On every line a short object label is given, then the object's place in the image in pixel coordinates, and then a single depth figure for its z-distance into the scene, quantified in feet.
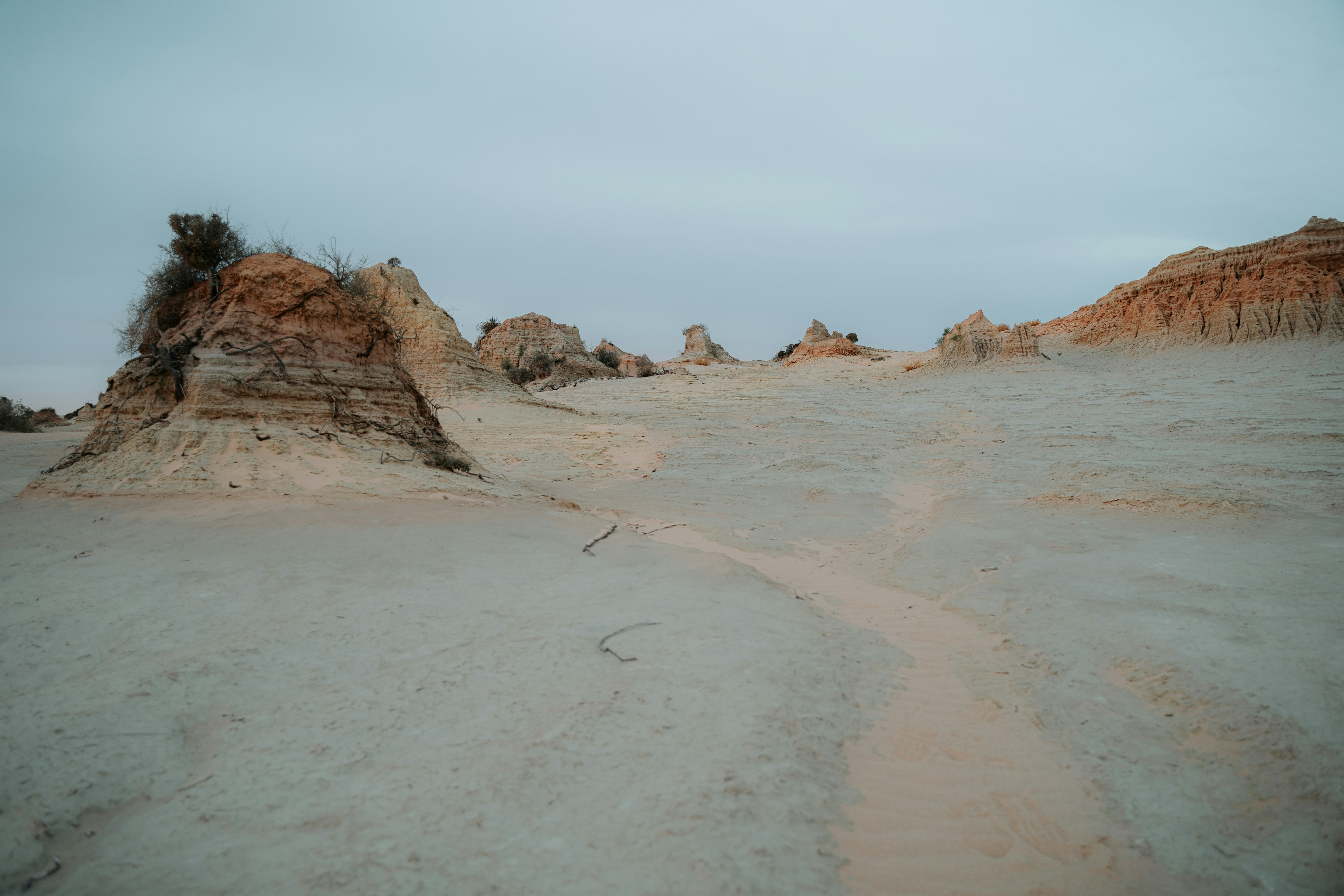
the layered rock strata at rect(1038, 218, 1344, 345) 61.57
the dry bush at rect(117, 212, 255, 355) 24.26
